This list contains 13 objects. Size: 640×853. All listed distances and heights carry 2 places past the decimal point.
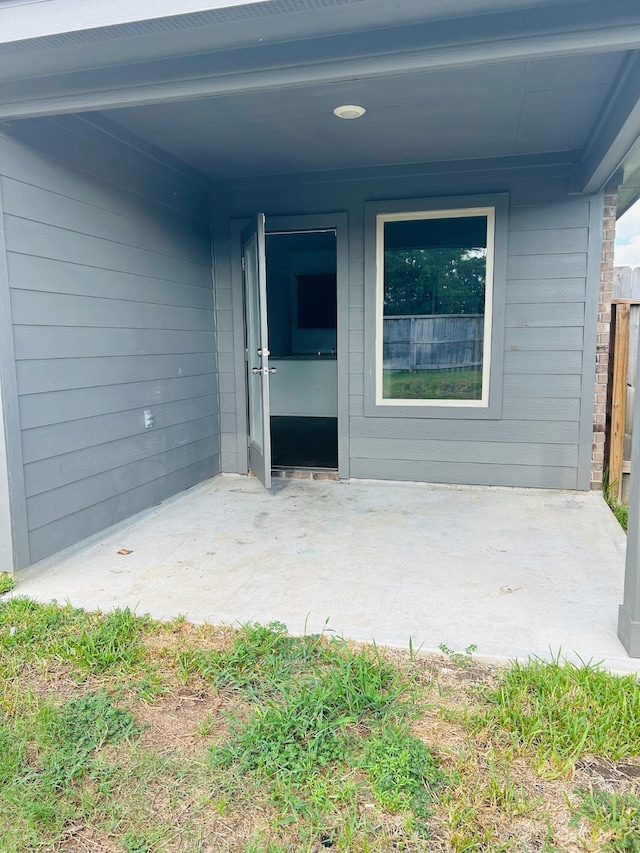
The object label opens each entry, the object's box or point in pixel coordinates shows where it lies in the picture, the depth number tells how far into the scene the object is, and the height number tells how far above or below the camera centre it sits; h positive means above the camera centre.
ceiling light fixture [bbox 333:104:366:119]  3.20 +1.31
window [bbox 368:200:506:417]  4.33 +0.29
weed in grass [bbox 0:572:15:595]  2.69 -1.08
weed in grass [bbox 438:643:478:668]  2.09 -1.12
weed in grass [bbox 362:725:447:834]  1.46 -1.13
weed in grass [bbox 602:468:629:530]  3.85 -1.10
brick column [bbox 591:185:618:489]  4.09 +0.08
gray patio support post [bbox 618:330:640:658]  2.05 -0.79
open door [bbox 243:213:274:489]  4.21 +0.00
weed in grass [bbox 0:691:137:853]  1.43 -1.14
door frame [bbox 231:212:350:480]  4.52 +0.29
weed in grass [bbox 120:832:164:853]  1.36 -1.16
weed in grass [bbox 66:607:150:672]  2.10 -1.11
